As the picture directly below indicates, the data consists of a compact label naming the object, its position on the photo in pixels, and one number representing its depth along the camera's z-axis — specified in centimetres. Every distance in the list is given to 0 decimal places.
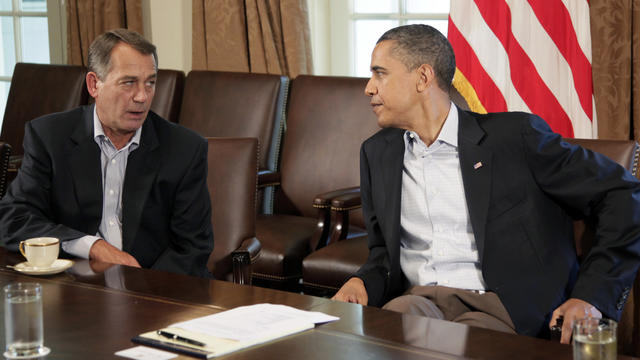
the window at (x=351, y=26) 453
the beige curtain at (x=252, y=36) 445
